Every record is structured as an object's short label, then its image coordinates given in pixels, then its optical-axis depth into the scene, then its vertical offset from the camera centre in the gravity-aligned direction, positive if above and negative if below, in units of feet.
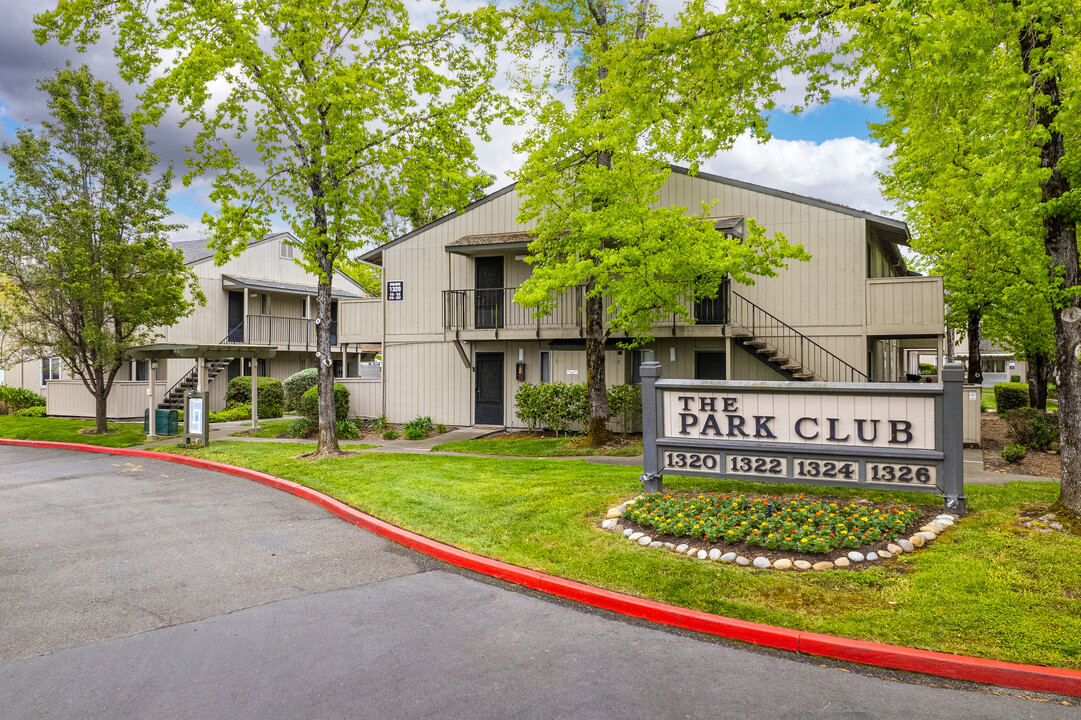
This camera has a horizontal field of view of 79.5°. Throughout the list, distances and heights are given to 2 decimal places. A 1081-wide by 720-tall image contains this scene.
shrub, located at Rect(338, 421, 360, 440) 59.98 -5.34
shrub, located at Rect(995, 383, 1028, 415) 73.56 -3.31
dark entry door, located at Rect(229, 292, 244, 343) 91.56 +8.37
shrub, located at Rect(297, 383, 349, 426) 60.39 -2.93
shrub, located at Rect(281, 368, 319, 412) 72.84 -1.04
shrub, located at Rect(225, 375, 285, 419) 79.66 -2.70
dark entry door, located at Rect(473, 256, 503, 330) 62.18 +7.63
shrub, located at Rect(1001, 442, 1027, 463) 39.55 -5.18
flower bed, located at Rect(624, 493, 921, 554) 20.15 -5.08
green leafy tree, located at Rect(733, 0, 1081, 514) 20.79 +9.62
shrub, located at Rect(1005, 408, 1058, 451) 43.60 -4.31
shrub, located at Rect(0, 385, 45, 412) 88.48 -3.17
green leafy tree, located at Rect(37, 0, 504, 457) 41.81 +18.17
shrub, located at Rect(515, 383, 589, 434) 55.52 -2.75
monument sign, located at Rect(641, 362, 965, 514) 22.79 -2.35
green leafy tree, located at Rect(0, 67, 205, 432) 58.34 +12.24
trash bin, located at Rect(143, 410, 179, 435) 60.90 -4.41
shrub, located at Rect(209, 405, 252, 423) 76.95 -4.90
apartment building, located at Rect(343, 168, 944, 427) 50.21 +4.78
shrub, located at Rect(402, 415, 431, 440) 58.75 -5.12
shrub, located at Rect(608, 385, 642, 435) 54.60 -2.72
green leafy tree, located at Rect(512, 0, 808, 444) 31.68 +12.21
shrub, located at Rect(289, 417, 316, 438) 59.64 -5.06
